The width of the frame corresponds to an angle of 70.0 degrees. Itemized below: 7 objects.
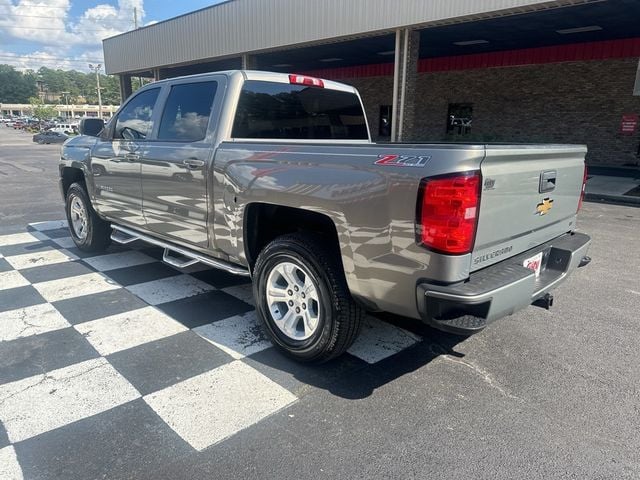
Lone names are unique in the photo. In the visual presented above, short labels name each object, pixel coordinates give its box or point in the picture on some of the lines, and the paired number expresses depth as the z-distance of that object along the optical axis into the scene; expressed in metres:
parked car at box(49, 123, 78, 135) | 58.16
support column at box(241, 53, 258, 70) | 18.86
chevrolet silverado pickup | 2.34
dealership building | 13.11
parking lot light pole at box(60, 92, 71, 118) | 129.12
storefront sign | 16.41
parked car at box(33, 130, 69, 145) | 38.69
